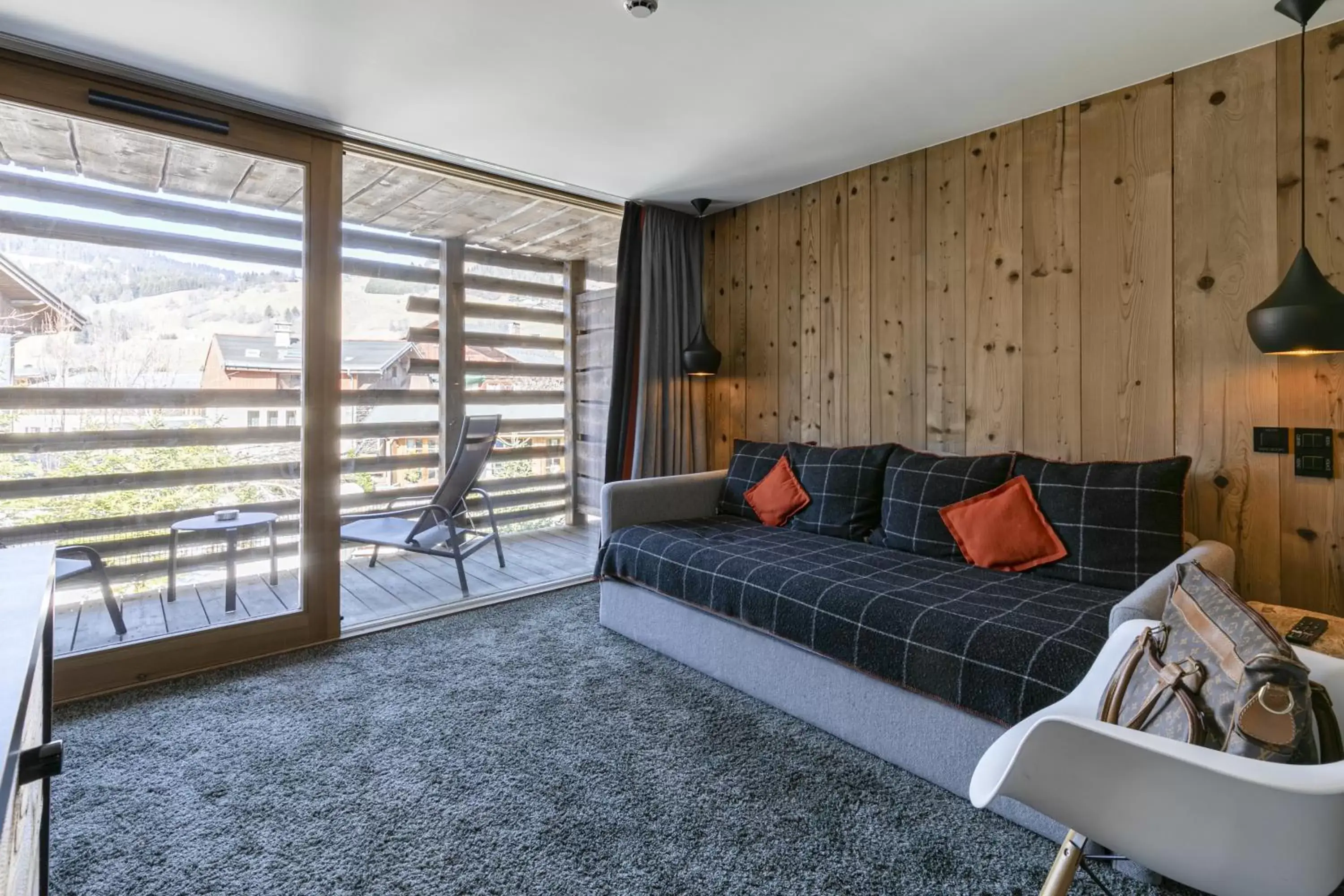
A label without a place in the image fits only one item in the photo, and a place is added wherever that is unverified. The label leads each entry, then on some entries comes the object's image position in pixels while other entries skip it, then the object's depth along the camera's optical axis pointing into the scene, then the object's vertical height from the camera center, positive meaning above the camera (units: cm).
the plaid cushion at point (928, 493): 262 -21
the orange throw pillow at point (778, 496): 321 -27
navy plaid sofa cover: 167 -51
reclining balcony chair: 357 -45
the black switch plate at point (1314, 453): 208 -4
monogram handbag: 95 -40
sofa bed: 174 -49
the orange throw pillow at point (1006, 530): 235 -33
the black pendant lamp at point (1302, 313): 183 +37
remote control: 164 -50
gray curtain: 396 +57
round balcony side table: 269 -38
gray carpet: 152 -99
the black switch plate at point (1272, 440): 215 +1
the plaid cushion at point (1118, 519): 213 -26
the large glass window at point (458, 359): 391 +62
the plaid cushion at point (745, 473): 345 -16
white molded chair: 87 -53
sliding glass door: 236 +29
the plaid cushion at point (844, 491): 297 -23
